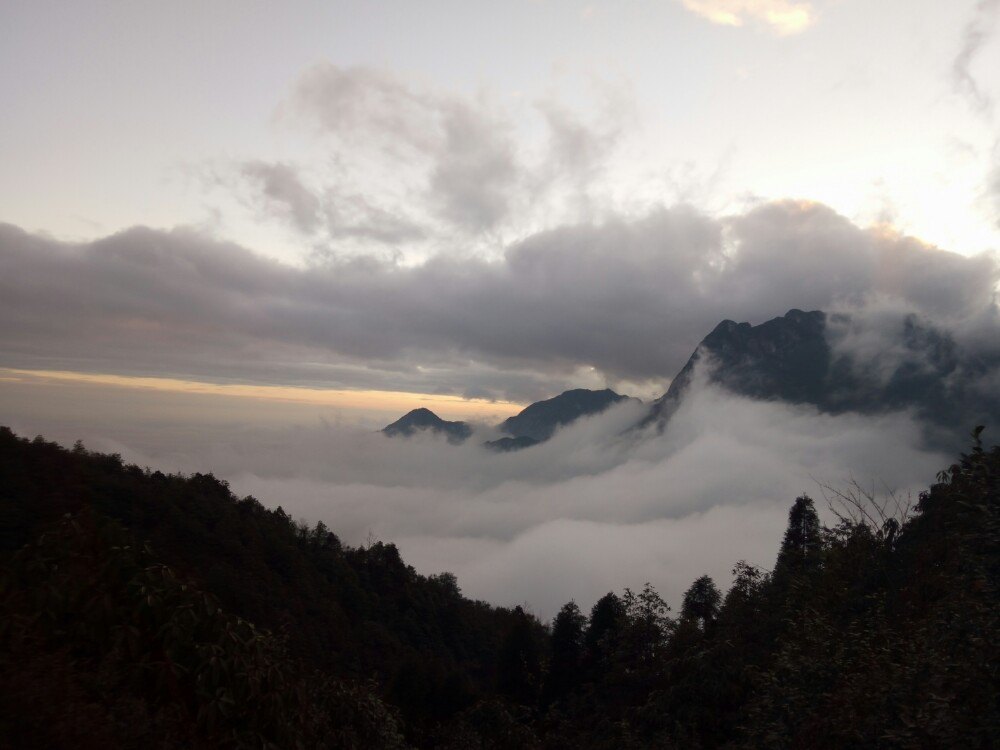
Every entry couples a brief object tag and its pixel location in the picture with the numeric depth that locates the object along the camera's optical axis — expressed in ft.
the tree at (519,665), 166.91
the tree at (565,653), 160.35
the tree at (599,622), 162.50
